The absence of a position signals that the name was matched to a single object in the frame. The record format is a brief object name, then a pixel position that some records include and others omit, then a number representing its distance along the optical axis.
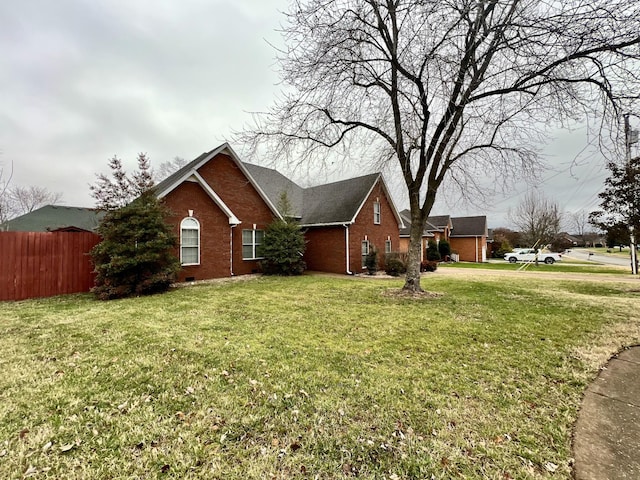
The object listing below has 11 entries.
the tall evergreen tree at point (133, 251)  8.95
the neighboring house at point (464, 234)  31.72
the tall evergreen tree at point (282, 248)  14.92
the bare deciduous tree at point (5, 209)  26.54
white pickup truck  29.30
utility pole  6.84
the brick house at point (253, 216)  12.40
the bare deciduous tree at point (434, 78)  6.11
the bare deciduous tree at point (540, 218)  34.91
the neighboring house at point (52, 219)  21.56
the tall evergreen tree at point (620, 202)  10.83
